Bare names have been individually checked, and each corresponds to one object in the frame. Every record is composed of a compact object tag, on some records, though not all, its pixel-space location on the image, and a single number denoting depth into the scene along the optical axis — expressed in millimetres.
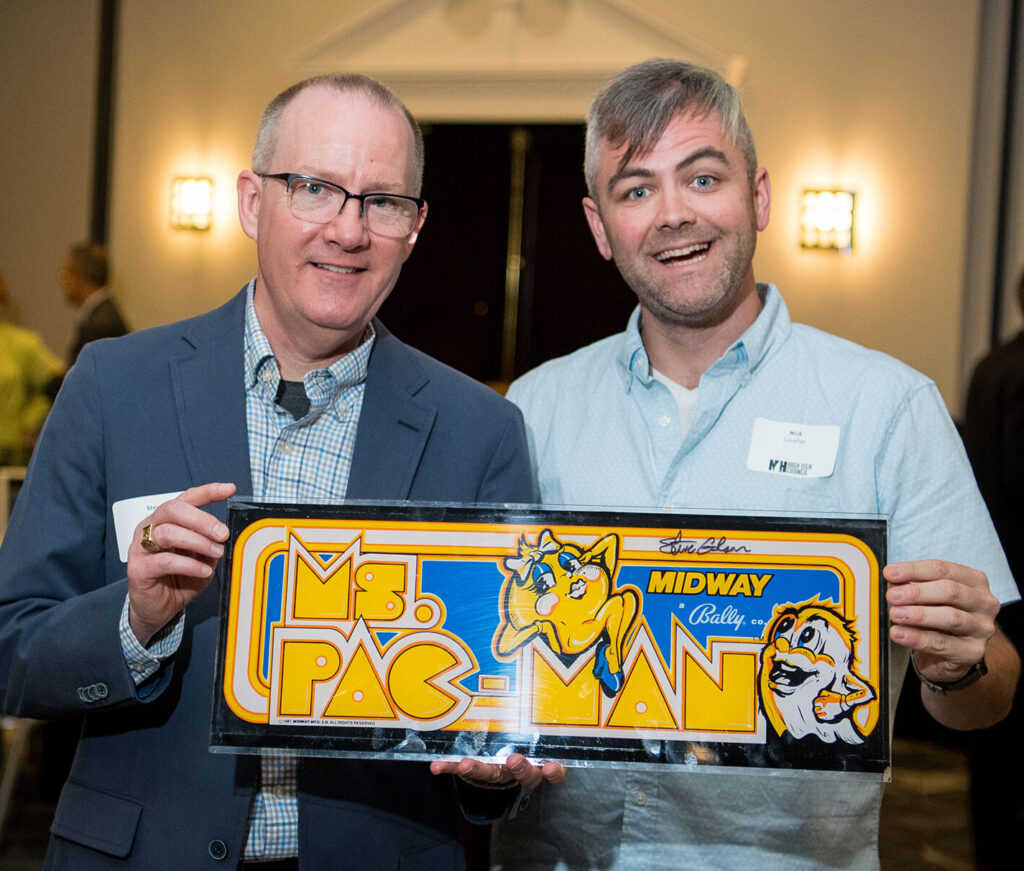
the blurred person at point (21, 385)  5148
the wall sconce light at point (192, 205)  7504
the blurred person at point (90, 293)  5367
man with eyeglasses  1347
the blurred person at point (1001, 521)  3189
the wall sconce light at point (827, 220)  6645
